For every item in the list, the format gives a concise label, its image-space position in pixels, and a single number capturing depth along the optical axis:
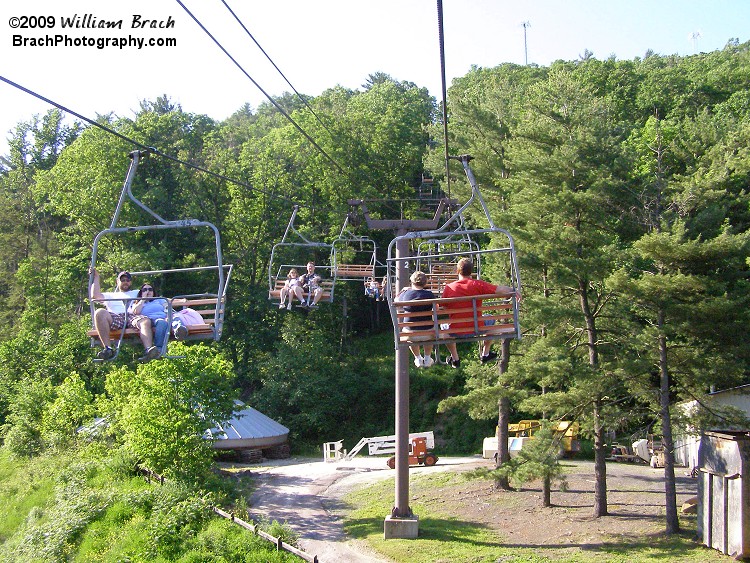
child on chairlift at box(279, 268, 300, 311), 20.73
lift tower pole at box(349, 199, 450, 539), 18.57
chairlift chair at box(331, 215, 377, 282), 24.42
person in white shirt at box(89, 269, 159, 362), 11.15
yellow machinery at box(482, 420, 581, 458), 29.16
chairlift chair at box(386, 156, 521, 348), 11.09
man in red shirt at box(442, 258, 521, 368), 11.27
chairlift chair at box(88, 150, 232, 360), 11.11
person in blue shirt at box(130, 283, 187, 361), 11.42
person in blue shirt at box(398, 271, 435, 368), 11.31
